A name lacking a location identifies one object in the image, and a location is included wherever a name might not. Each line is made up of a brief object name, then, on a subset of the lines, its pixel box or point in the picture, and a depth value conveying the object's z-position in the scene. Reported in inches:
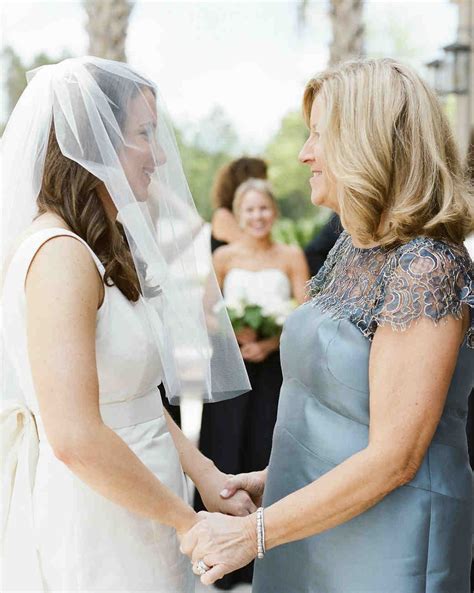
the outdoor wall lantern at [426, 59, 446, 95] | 453.4
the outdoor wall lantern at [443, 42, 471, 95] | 440.6
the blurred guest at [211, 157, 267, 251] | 244.1
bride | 75.4
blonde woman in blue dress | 76.4
